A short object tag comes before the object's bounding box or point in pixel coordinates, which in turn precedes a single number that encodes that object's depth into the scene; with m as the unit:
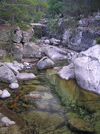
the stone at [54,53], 14.33
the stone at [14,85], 6.21
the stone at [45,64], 9.82
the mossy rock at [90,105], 4.90
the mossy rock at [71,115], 4.32
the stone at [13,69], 7.70
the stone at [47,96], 5.61
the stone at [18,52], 11.19
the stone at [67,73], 7.86
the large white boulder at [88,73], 6.31
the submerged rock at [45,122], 3.72
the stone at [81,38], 16.48
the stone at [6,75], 6.75
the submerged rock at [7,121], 3.81
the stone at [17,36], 11.37
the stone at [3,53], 10.04
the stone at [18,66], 9.22
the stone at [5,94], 5.31
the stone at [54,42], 19.55
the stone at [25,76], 7.47
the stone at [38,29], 25.42
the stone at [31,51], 12.45
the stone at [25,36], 12.35
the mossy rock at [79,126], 3.72
